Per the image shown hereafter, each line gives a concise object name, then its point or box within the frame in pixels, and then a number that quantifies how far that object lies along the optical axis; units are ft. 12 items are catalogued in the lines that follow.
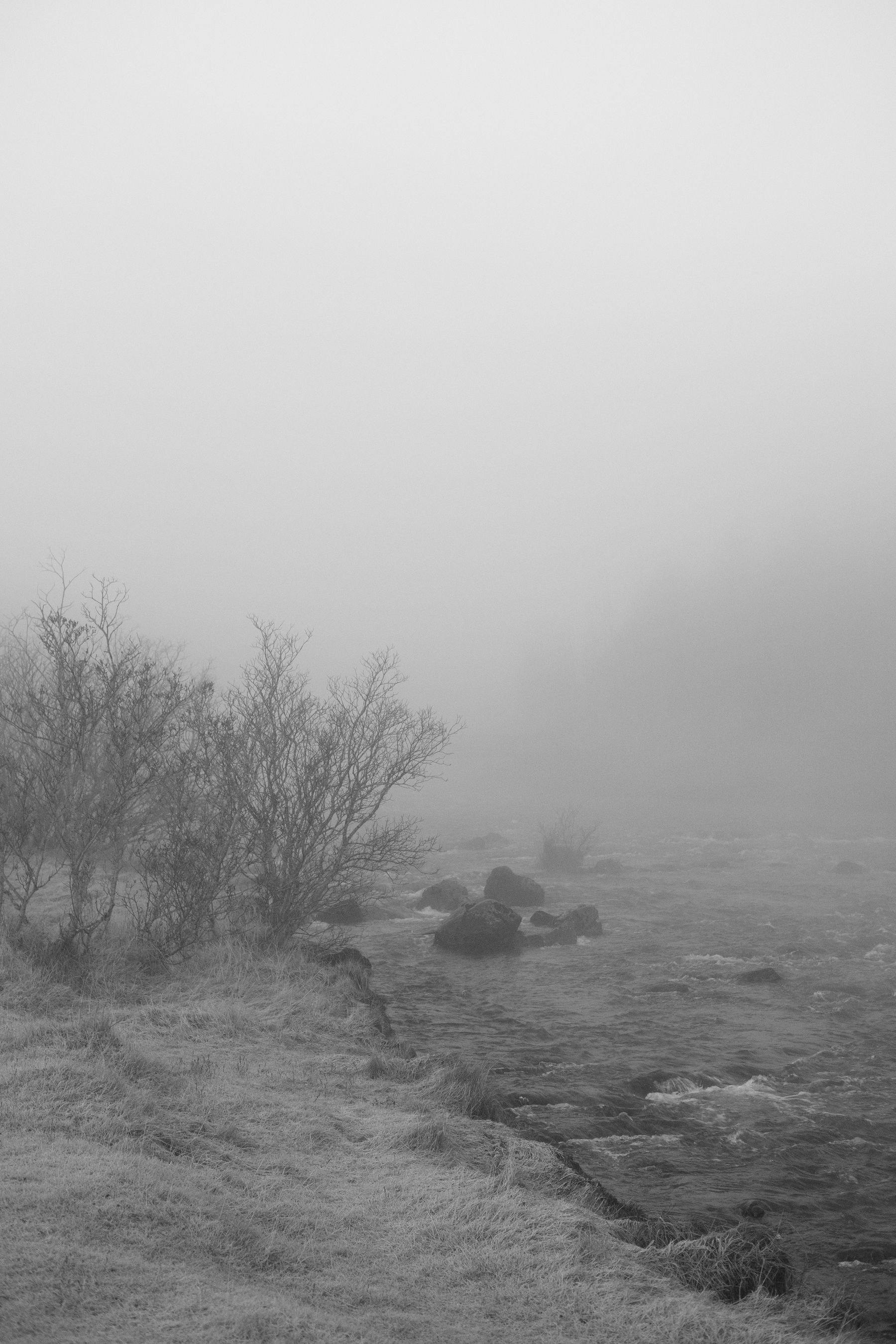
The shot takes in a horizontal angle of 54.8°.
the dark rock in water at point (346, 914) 87.15
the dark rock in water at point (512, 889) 104.99
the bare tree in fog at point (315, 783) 60.80
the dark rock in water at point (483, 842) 164.96
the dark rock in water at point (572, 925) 84.23
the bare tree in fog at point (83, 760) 48.80
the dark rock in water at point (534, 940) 81.51
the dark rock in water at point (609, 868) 133.08
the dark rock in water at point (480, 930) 78.23
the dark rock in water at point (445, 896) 99.96
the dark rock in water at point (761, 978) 69.26
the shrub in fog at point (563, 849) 136.87
